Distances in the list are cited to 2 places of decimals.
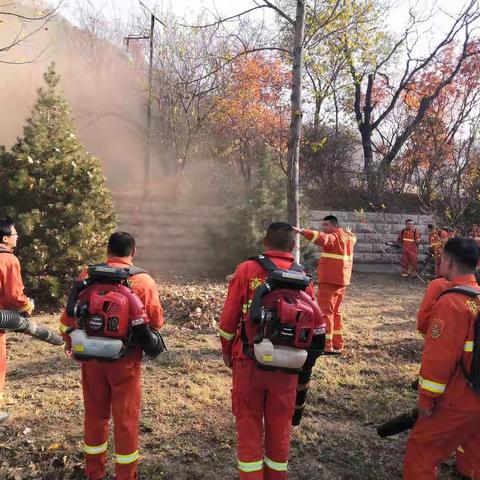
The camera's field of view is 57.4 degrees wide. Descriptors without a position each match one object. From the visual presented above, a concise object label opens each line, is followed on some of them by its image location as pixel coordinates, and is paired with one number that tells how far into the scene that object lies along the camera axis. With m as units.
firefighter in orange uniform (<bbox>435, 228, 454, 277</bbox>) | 7.06
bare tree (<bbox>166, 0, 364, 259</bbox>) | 5.95
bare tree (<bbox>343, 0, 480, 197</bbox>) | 16.14
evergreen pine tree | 7.37
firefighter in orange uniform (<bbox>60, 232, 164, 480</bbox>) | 2.94
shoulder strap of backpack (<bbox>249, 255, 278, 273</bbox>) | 2.89
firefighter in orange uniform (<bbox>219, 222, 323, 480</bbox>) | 2.84
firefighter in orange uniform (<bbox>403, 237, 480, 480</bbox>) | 2.73
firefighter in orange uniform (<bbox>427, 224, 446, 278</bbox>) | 7.20
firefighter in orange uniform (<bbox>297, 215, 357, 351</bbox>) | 6.06
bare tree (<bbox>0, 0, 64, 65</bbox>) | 5.60
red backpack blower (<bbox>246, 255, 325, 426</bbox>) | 2.68
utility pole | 13.26
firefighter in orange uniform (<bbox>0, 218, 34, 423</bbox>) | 3.81
